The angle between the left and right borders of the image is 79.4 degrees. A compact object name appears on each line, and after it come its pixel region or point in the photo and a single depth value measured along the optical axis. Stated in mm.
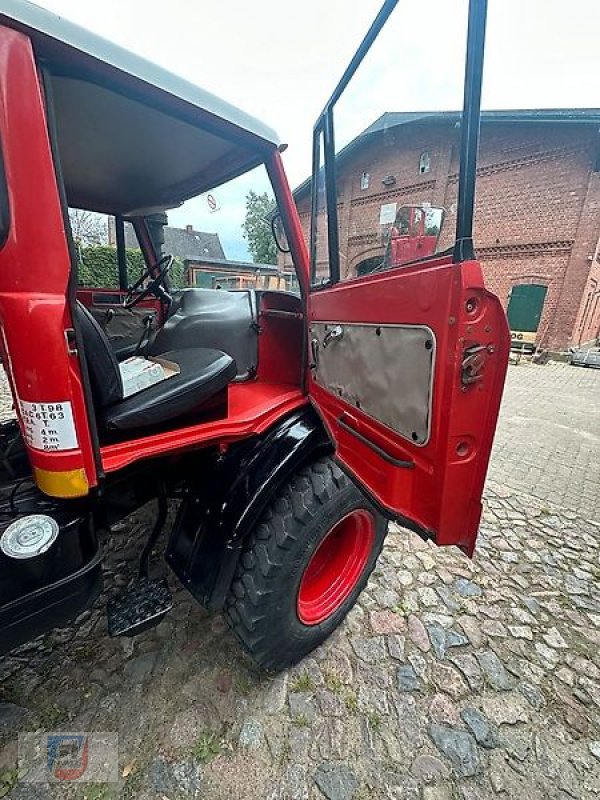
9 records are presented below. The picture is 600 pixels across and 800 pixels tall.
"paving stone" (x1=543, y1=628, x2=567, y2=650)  1865
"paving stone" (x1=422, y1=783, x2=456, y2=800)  1267
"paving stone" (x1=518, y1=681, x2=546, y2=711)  1570
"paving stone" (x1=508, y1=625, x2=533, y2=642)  1906
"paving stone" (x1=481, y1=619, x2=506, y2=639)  1904
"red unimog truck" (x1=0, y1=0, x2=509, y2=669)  914
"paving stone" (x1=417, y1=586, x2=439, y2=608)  2086
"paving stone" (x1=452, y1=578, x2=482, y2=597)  2170
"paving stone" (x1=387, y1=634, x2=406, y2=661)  1769
